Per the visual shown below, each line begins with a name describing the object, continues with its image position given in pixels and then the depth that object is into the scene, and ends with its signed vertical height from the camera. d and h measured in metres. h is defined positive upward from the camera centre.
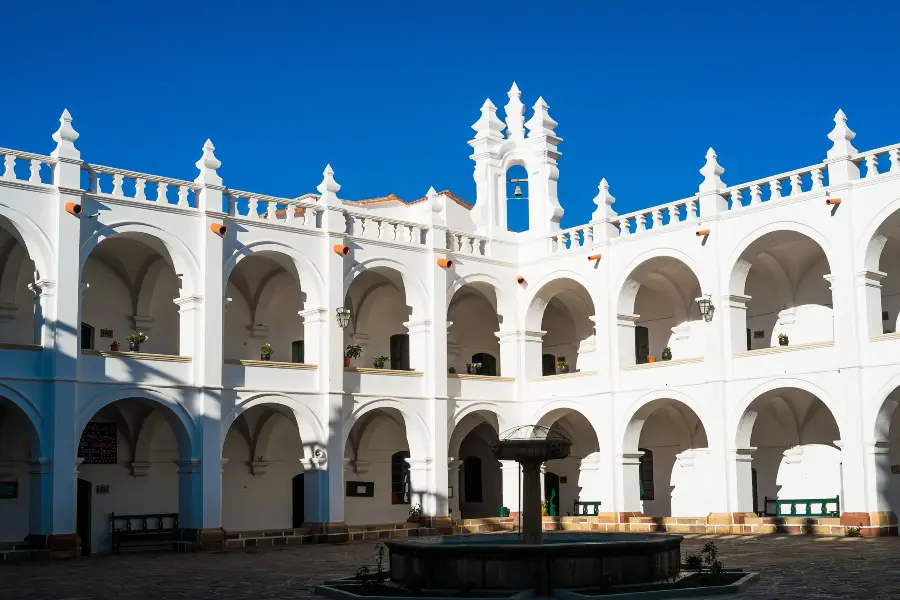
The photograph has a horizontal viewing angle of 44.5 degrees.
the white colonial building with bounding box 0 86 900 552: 22.91 +2.17
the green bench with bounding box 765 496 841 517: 25.35 -1.90
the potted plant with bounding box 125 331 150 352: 24.42 +2.22
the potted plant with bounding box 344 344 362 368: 27.55 +2.10
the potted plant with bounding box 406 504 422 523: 27.82 -1.96
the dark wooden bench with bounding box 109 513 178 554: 24.52 -2.08
